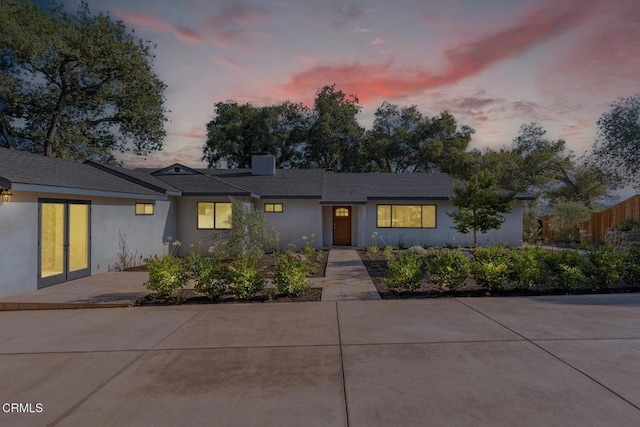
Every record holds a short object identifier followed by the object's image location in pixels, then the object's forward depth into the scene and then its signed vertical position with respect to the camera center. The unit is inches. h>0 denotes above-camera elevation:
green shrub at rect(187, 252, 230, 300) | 292.5 -42.2
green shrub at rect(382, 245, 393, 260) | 492.9 -39.1
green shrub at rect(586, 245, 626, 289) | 313.0 -36.8
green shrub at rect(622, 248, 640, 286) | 328.2 -39.4
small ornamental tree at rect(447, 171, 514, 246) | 518.3 +31.8
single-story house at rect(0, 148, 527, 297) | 323.3 +20.8
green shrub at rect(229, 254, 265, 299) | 293.6 -45.9
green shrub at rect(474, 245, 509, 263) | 335.9 -28.3
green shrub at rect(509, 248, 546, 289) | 304.0 -39.2
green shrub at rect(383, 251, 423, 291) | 303.0 -42.4
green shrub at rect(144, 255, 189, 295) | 289.1 -41.2
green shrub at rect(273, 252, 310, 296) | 299.4 -43.5
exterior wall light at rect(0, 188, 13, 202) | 295.7 +24.0
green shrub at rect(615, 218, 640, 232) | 615.2 +2.6
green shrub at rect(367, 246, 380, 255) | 571.2 -39.1
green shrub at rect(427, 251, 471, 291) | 303.7 -37.7
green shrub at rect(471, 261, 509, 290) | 306.2 -41.4
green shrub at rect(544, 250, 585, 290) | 307.0 -37.6
